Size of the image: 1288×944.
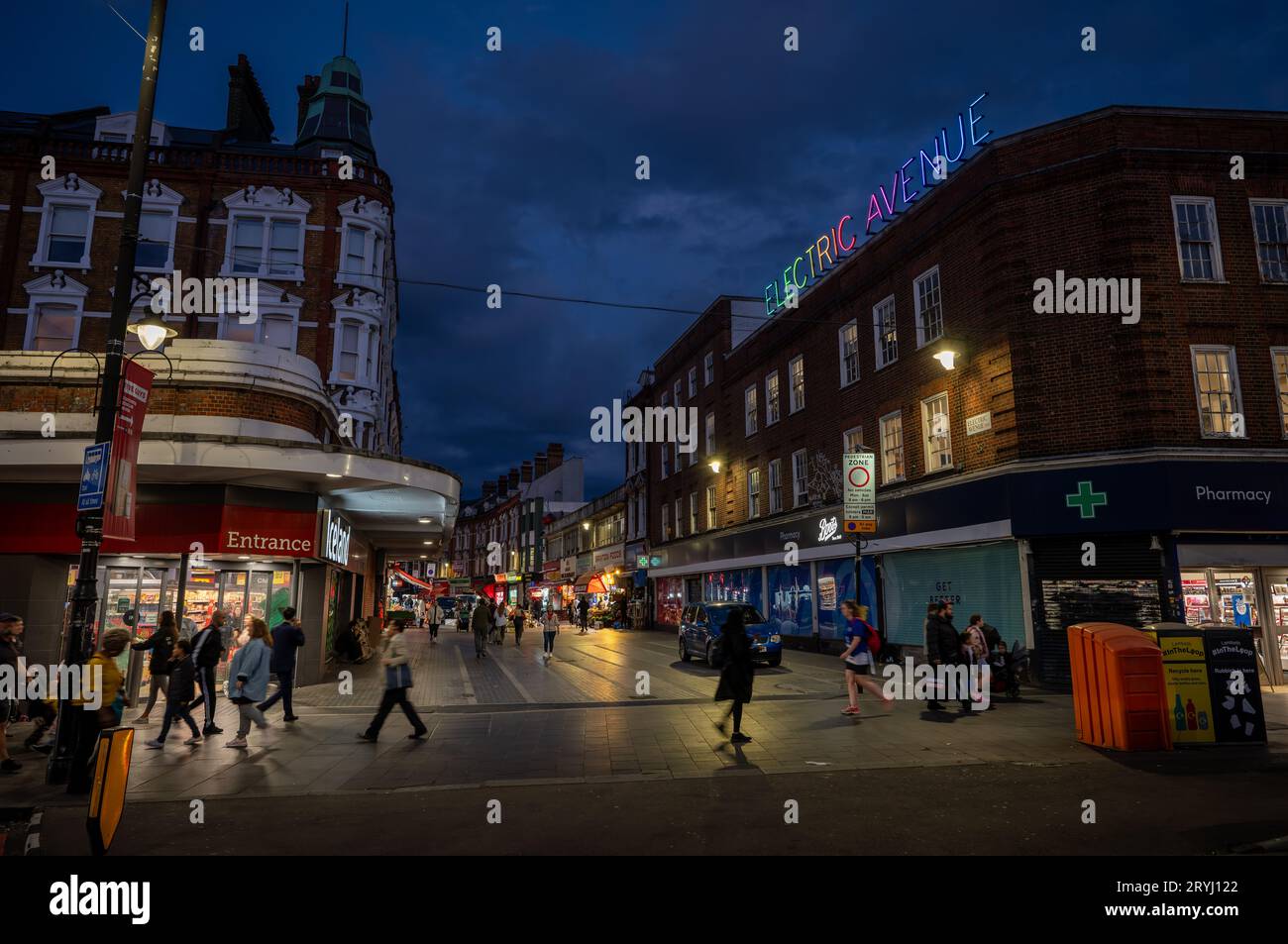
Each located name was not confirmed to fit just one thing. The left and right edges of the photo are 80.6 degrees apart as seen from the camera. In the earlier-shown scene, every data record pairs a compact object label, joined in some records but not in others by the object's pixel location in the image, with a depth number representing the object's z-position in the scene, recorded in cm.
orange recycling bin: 927
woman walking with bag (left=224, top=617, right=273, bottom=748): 1044
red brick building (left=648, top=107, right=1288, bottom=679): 1552
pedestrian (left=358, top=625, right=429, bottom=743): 1048
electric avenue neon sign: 1911
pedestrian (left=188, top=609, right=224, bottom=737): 1123
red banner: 884
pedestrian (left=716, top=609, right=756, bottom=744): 1035
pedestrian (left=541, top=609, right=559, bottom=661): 2469
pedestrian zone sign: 1895
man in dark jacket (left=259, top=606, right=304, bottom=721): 1195
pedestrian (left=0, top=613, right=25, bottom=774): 872
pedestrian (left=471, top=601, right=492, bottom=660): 2448
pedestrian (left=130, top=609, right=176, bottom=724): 1145
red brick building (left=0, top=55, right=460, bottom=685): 1415
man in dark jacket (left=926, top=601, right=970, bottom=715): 1294
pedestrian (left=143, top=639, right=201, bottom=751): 1042
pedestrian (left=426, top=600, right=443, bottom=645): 3475
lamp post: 805
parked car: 1966
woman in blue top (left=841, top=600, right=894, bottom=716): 1222
